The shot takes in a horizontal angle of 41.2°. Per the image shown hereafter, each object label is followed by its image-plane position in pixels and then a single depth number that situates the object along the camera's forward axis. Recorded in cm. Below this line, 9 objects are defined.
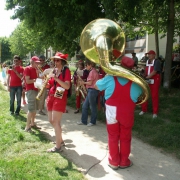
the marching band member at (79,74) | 695
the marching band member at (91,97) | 570
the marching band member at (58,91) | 399
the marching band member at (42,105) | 731
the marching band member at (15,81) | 670
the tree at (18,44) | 4100
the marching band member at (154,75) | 629
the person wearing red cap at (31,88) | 521
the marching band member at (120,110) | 351
